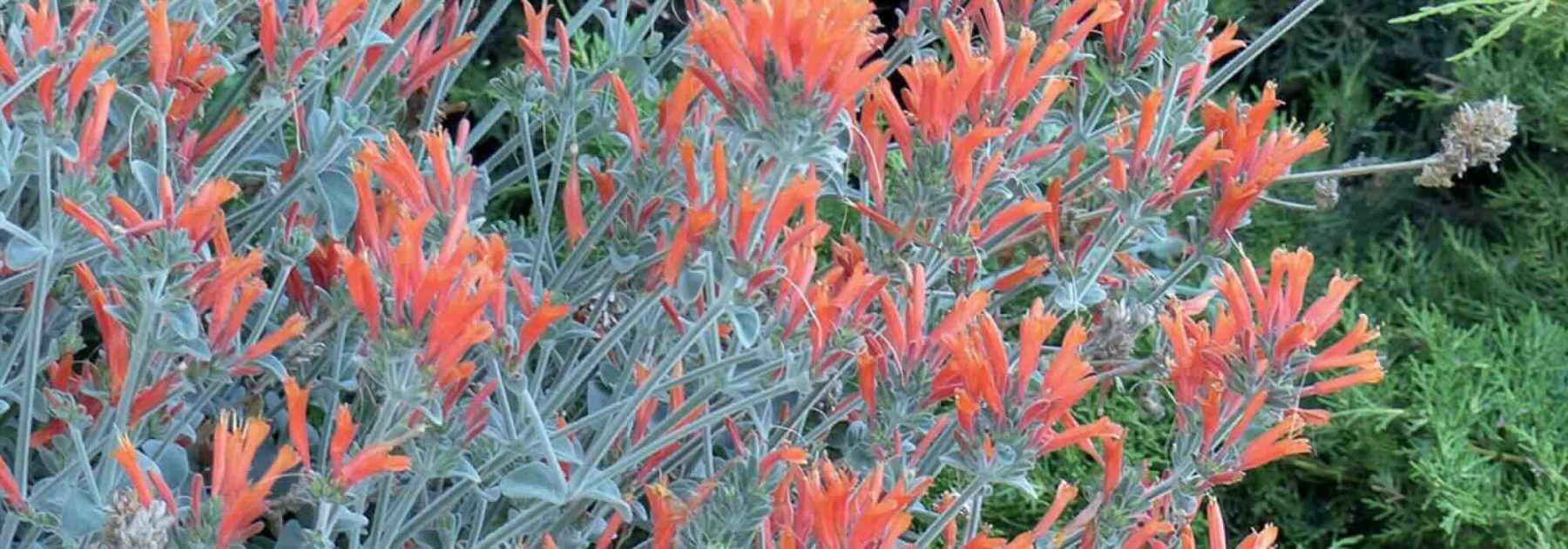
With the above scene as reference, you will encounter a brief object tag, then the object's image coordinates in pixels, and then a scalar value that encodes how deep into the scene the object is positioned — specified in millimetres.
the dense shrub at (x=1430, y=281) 1976
